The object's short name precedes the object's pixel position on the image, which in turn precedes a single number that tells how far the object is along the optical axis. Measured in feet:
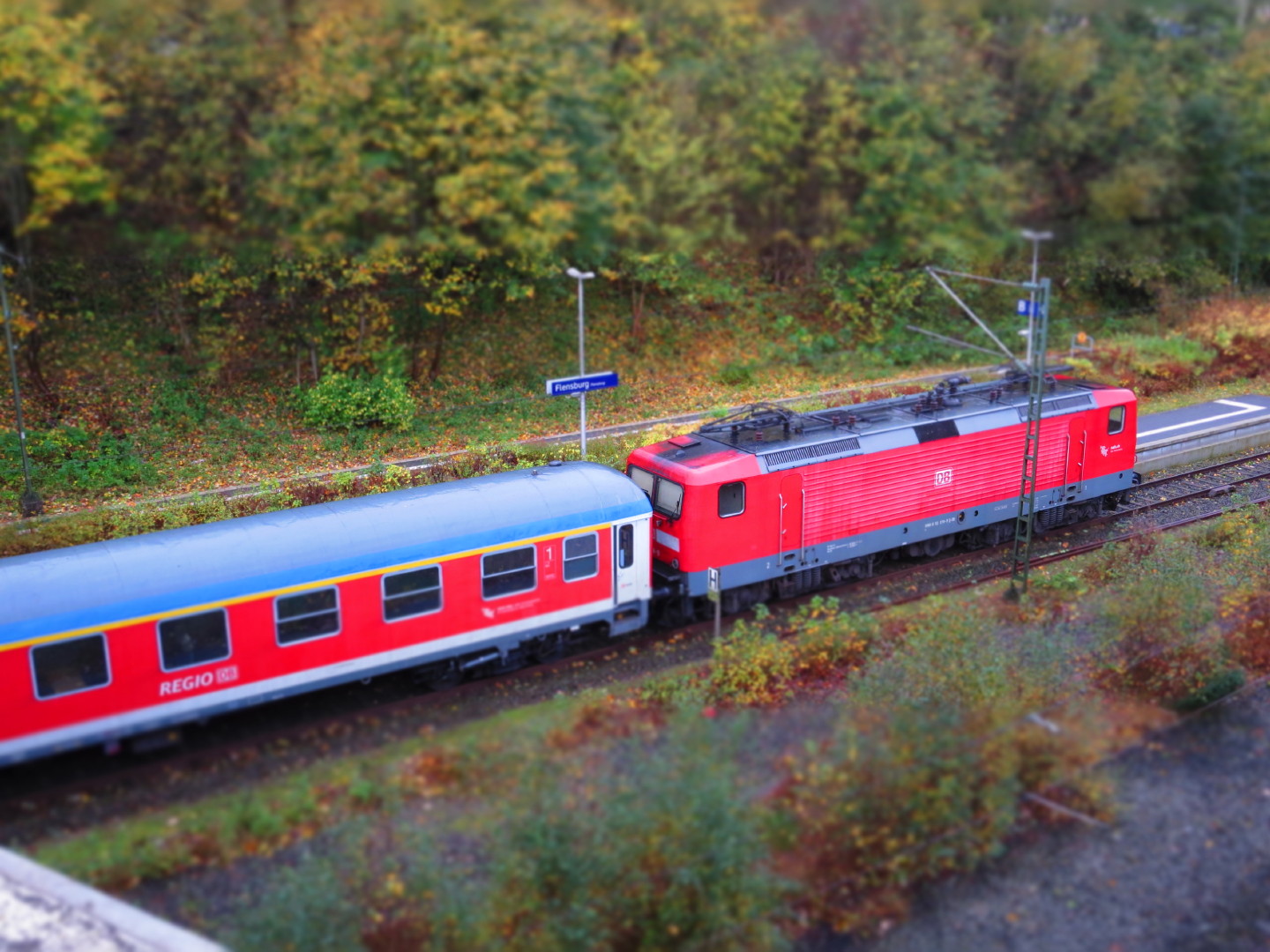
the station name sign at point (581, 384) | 76.13
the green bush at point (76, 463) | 80.94
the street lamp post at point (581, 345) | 75.46
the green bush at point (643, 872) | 35.63
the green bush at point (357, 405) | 94.32
